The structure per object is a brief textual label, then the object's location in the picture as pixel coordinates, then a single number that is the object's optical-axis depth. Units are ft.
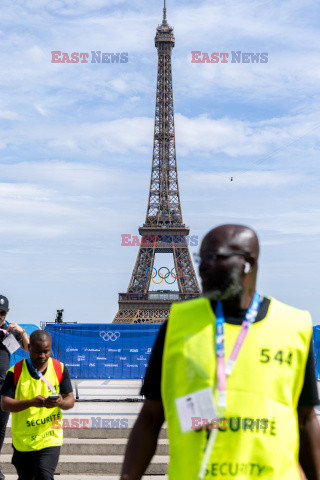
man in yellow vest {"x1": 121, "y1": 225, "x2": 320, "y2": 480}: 6.57
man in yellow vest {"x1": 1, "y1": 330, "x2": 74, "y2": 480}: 16.14
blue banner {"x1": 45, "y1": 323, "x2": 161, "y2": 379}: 53.21
